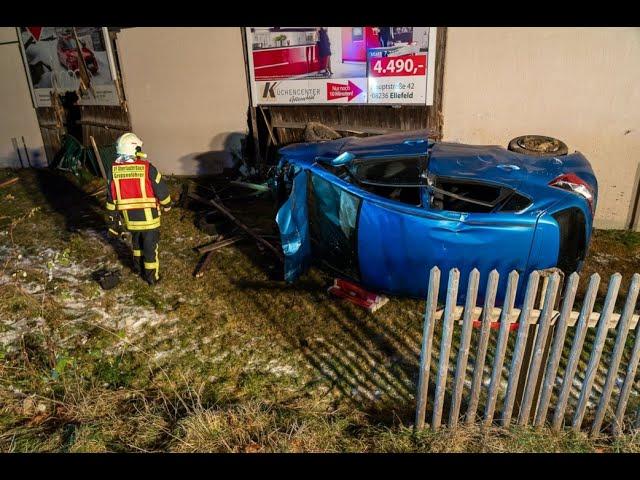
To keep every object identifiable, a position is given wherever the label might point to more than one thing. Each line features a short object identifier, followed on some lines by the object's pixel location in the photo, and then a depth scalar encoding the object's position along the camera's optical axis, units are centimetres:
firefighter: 482
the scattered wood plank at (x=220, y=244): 579
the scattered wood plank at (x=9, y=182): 929
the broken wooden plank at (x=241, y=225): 542
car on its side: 372
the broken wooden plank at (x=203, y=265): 538
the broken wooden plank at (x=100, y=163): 816
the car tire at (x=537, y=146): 502
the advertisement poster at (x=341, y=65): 670
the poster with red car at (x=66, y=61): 905
